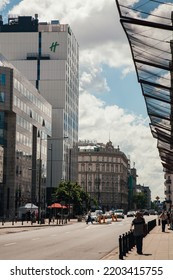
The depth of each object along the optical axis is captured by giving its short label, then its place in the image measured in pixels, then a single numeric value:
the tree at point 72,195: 102.69
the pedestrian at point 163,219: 44.80
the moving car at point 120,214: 105.47
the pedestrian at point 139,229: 22.19
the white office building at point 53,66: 138.88
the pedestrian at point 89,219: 73.36
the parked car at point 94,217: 82.50
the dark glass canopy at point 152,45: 15.05
